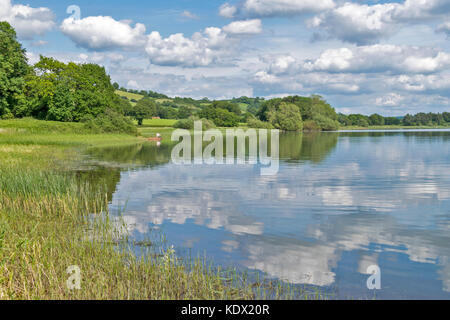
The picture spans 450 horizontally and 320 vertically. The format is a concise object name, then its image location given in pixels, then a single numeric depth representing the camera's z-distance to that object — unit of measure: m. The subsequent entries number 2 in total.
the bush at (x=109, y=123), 71.44
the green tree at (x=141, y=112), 143.62
